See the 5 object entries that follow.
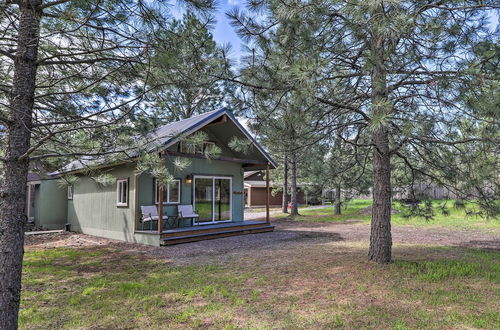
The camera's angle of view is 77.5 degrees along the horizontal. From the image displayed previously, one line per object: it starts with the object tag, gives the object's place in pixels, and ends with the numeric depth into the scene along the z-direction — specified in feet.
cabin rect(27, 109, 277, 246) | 29.60
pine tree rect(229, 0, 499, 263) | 12.39
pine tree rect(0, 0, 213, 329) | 8.74
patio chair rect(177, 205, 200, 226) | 31.96
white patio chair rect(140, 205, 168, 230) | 28.96
